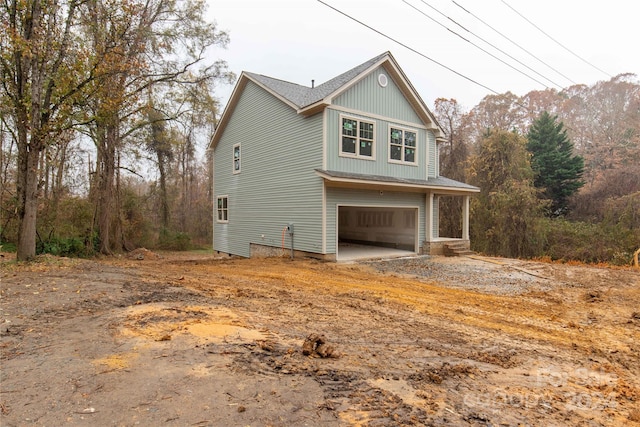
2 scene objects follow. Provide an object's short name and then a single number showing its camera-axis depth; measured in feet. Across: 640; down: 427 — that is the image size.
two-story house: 36.60
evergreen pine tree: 71.26
